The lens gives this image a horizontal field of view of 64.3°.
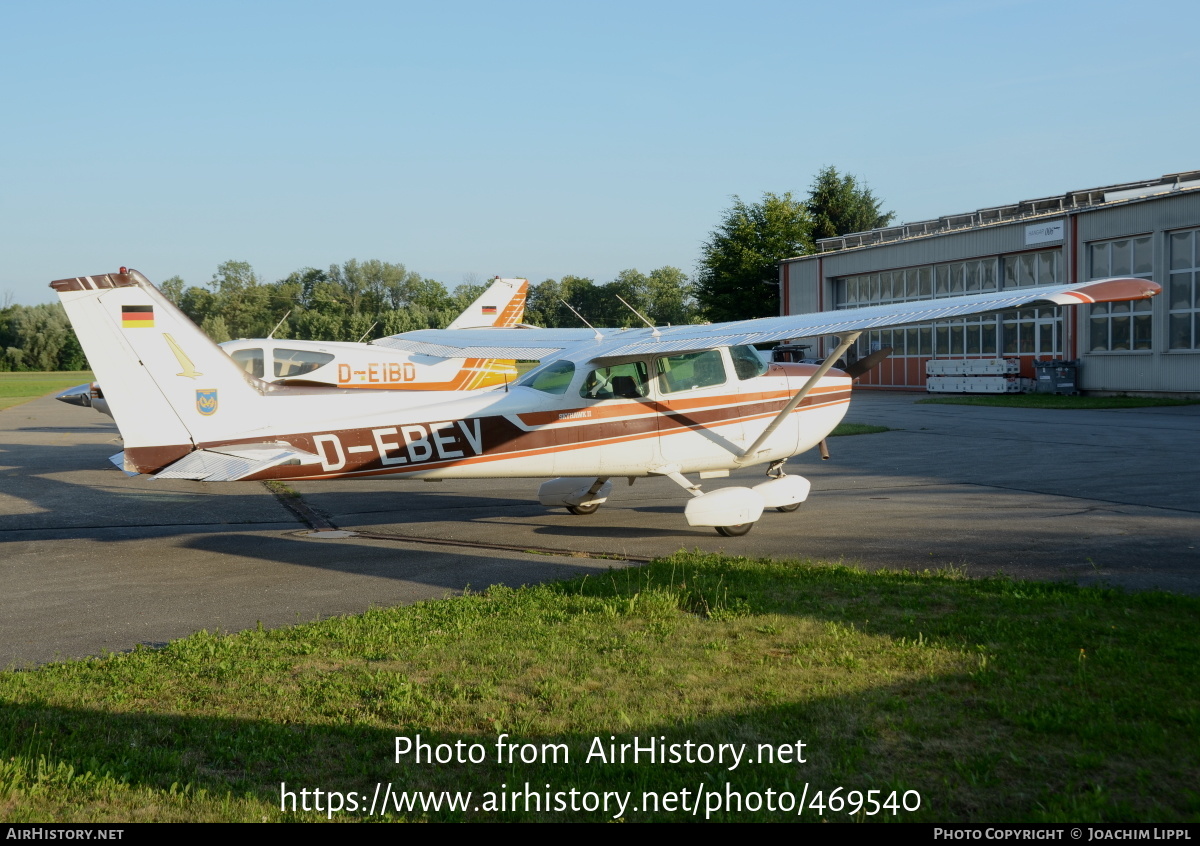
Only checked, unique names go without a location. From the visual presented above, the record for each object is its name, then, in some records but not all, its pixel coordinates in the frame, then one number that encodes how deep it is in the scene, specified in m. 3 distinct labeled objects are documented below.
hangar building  32.44
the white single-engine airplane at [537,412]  9.10
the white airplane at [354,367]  17.23
